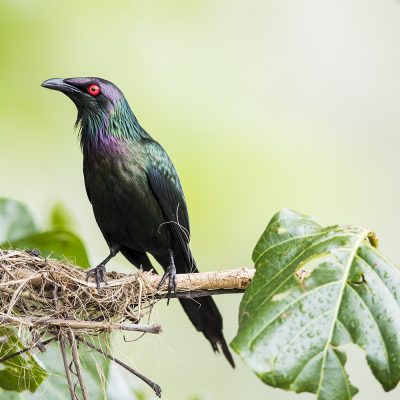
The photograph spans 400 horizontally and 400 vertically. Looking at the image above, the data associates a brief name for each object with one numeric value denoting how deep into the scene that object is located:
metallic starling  8.81
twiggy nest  6.89
